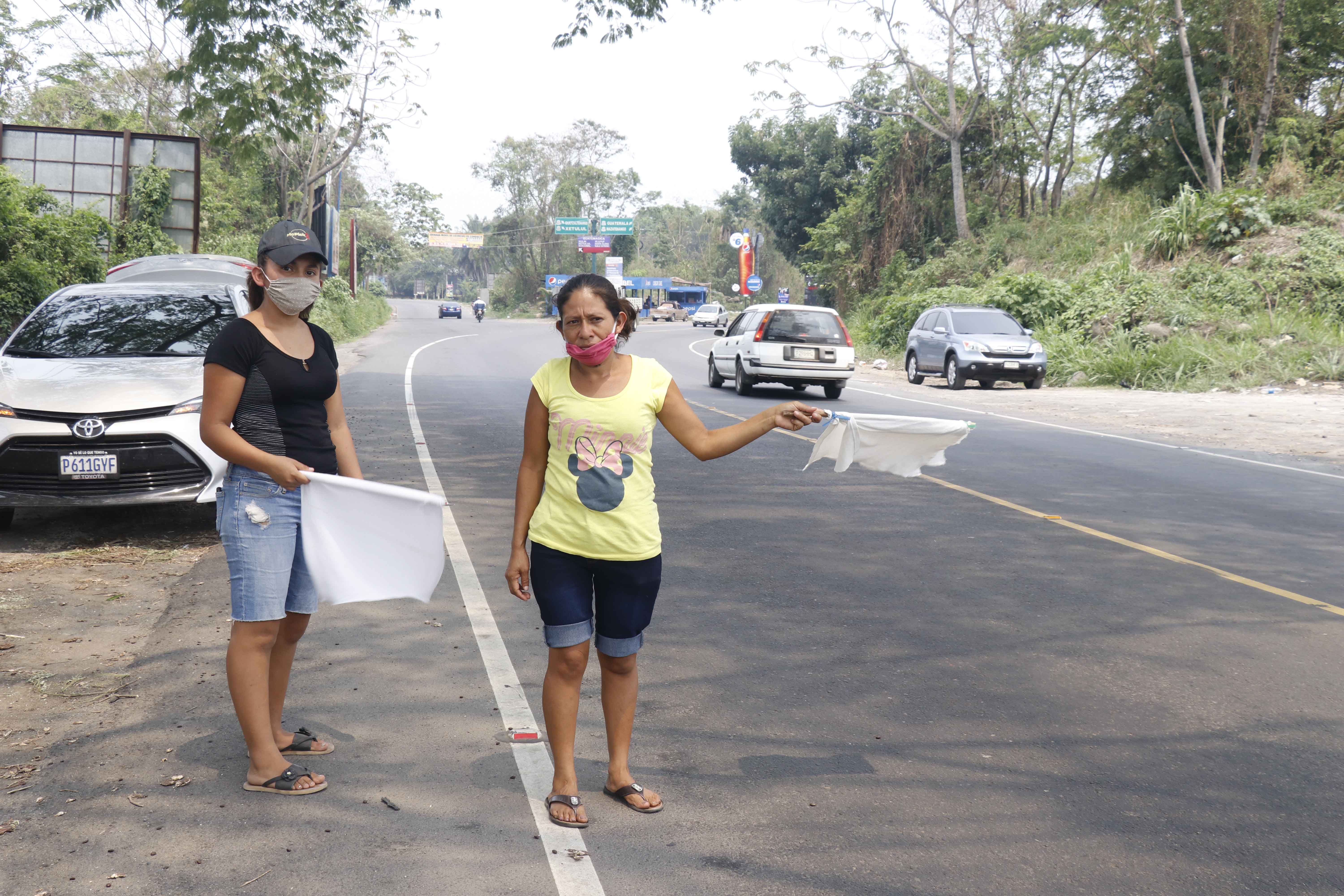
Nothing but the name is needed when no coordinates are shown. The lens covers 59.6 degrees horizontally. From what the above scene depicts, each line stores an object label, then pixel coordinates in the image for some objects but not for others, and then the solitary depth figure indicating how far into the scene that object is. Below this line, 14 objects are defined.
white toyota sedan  7.45
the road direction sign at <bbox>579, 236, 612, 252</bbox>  96.56
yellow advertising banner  117.06
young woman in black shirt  3.84
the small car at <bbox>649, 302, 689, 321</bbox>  93.19
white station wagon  19.53
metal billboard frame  21.88
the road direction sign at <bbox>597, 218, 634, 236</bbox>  96.44
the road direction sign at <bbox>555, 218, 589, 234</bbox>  93.19
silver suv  23.83
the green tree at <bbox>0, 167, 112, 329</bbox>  15.64
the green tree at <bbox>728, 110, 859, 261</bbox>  56.69
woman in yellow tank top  3.62
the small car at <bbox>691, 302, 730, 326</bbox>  75.19
